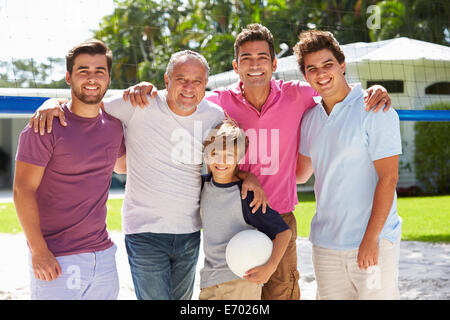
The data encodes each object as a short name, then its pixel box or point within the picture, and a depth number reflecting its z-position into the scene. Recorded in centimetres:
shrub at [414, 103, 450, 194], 1495
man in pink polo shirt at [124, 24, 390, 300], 312
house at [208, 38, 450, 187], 1337
